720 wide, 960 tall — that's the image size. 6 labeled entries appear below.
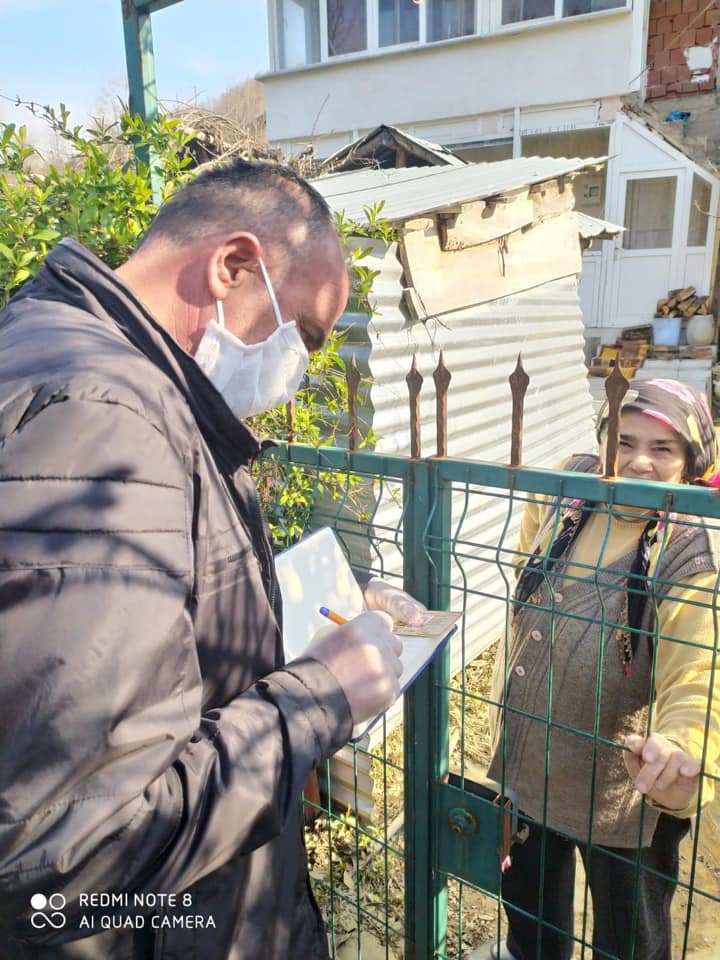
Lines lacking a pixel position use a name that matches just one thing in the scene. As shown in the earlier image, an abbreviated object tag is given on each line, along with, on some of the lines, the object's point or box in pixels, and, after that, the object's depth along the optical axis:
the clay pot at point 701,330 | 11.38
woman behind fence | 1.65
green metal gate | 1.49
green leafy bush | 2.62
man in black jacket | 0.74
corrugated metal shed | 3.67
